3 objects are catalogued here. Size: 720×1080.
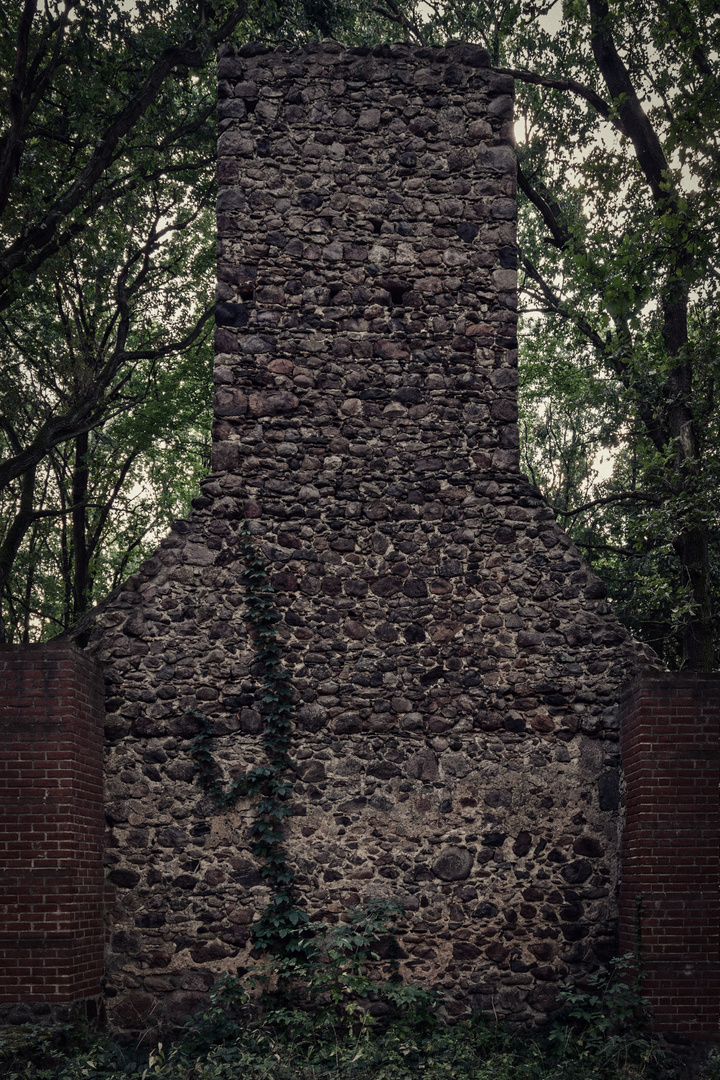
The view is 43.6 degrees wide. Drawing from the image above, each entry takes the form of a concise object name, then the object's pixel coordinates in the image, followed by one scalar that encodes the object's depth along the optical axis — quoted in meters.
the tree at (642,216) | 9.34
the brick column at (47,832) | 6.43
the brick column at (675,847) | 6.77
